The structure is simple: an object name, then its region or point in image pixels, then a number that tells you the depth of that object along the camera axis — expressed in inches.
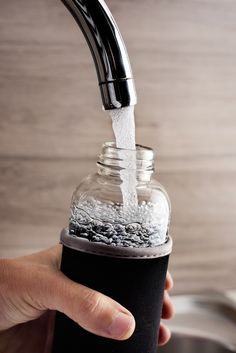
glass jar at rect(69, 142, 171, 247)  20.0
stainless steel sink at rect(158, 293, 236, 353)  31.7
